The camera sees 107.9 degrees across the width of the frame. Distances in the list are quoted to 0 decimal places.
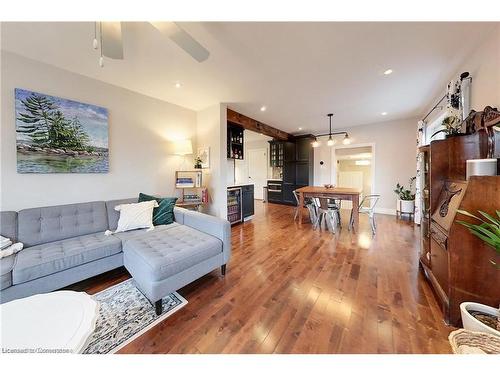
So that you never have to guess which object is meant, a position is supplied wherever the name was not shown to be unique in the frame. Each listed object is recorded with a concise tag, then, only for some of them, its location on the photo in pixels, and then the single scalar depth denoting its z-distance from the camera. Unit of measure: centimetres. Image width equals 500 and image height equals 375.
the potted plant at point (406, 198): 424
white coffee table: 76
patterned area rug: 123
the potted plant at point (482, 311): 101
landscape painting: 200
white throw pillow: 227
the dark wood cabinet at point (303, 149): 595
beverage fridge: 401
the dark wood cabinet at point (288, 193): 632
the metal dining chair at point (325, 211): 371
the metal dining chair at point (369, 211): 340
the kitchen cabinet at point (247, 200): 434
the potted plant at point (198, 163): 364
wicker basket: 92
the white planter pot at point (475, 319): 101
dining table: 343
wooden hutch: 123
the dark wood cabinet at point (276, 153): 659
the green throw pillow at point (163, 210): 253
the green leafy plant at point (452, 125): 178
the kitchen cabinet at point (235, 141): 424
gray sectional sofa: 145
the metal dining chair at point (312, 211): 401
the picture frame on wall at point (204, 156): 362
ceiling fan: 127
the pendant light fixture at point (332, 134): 422
